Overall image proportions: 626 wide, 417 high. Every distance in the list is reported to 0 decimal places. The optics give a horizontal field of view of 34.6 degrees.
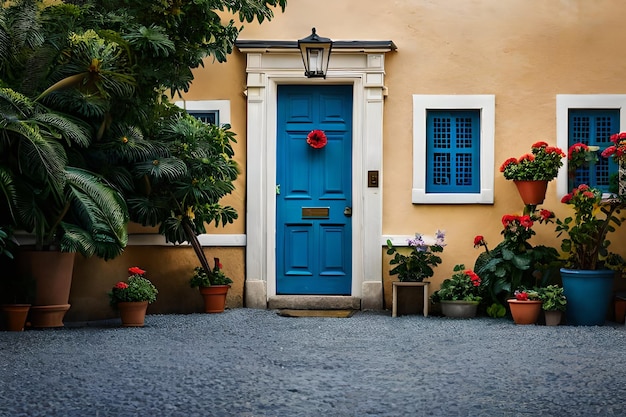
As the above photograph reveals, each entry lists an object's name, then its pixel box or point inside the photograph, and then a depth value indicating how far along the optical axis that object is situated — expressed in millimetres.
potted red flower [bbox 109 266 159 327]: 9852
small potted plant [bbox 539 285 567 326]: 10055
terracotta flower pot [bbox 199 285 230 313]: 10914
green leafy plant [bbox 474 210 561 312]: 10594
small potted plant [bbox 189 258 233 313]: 10922
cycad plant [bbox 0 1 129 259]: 8898
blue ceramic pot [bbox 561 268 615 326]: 10117
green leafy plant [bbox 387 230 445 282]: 10953
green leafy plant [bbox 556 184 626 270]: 10352
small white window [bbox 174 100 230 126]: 11523
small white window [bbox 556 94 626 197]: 11266
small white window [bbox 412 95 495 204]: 11336
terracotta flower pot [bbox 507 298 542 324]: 10133
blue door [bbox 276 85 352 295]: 11562
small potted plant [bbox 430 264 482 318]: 10680
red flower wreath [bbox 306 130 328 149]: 11484
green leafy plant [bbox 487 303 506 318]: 10697
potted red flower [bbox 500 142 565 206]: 10820
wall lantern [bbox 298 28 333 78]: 10727
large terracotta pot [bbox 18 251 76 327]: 9555
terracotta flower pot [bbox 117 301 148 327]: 9859
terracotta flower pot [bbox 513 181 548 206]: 10891
